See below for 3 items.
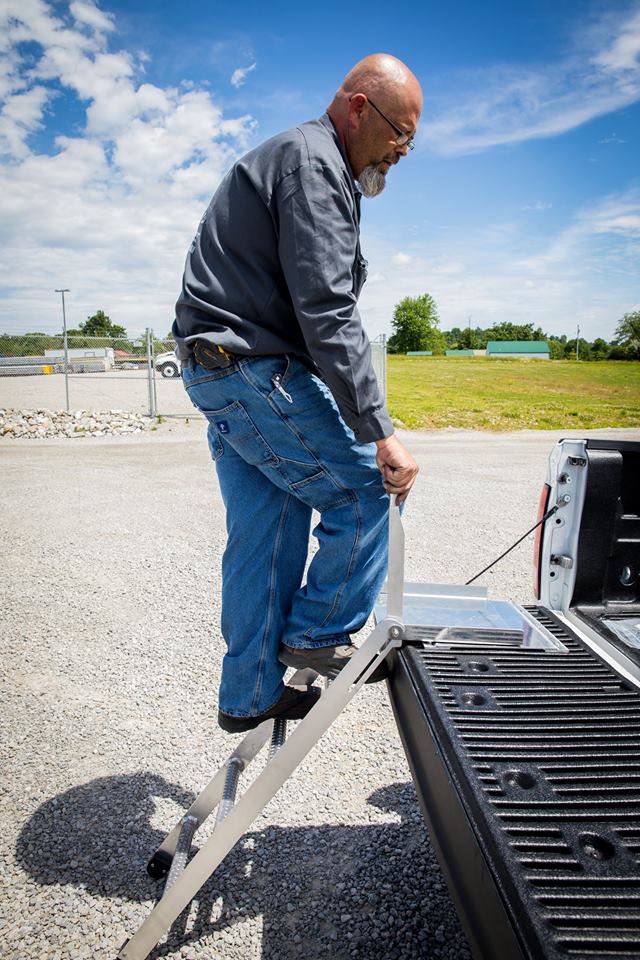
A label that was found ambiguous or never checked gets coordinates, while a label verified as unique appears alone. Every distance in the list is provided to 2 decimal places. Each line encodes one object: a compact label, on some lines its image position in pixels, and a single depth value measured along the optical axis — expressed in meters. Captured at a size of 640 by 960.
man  1.62
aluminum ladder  1.60
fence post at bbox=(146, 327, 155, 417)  13.34
